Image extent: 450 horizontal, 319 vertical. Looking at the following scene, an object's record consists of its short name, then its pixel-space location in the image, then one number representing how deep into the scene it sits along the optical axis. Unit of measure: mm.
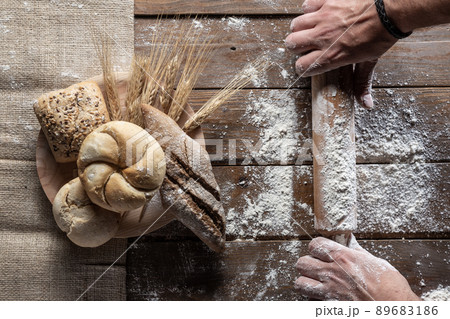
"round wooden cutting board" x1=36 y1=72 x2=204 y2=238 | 1357
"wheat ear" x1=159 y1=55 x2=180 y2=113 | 1378
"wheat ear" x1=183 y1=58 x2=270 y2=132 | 1389
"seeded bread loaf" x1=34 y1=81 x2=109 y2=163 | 1284
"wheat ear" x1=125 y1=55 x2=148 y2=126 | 1354
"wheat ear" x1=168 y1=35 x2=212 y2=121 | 1388
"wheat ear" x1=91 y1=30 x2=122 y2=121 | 1354
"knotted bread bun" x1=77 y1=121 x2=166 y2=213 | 1193
